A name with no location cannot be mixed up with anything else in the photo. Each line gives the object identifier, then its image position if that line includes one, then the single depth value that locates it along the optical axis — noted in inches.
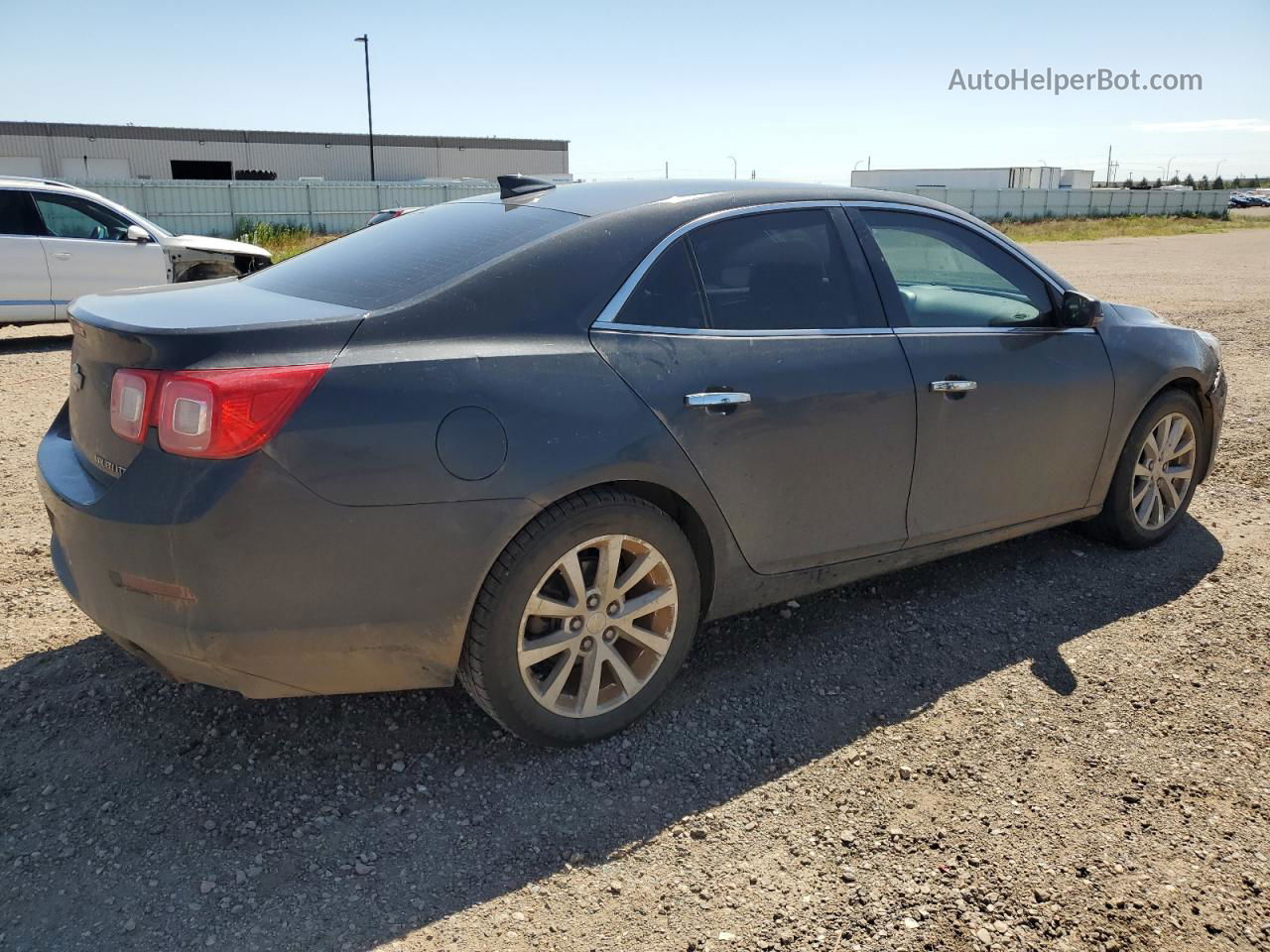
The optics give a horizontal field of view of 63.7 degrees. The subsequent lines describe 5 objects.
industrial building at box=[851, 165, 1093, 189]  3024.1
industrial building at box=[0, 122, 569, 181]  1975.9
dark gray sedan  104.2
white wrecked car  428.8
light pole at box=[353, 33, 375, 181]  1759.4
